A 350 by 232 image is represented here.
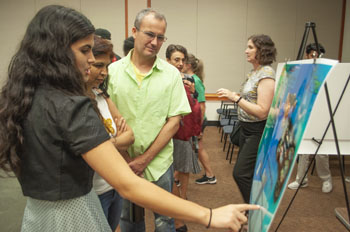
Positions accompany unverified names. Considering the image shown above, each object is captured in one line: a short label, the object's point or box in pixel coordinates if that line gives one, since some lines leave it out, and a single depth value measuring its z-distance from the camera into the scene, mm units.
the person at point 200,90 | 3051
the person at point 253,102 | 2125
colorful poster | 856
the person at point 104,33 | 2690
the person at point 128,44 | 2799
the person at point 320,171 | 3309
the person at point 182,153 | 2742
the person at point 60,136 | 813
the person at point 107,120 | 1414
